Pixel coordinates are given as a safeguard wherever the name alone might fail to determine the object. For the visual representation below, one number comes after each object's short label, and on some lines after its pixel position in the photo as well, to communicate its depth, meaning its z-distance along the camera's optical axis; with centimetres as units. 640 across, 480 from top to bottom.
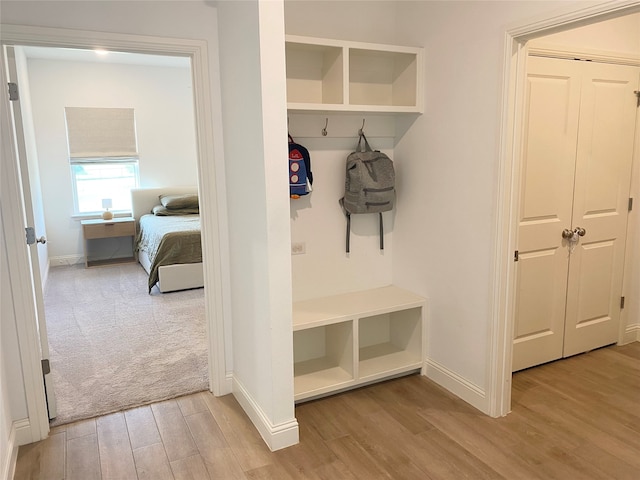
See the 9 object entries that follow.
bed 497
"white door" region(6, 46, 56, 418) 231
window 641
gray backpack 287
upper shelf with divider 260
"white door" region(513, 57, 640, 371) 289
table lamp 643
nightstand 621
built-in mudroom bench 278
